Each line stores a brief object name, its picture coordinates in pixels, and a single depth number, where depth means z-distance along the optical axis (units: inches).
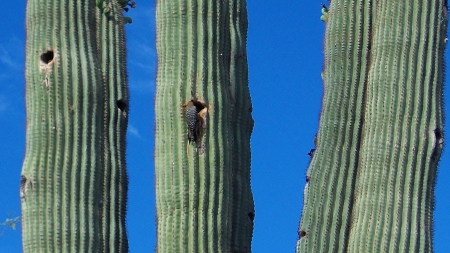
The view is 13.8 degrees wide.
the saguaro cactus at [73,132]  516.6
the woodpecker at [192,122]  526.2
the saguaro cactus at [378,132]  549.8
